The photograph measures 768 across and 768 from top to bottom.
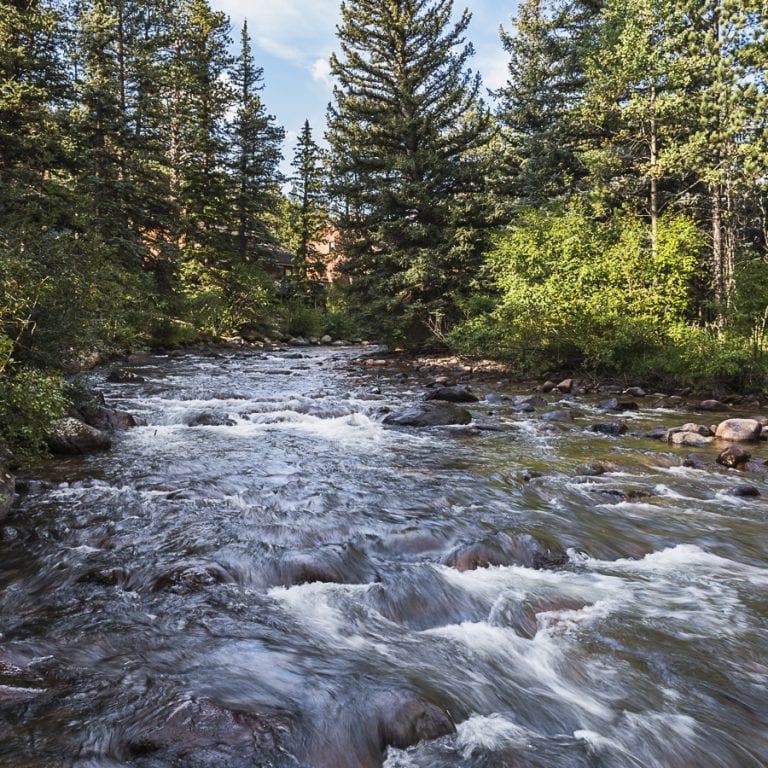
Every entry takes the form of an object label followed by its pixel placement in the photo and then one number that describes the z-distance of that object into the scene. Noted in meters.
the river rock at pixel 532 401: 12.49
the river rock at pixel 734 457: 7.58
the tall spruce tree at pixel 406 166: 21.55
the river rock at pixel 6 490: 5.21
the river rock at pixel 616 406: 11.73
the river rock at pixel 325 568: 4.56
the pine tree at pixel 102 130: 20.50
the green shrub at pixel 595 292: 14.23
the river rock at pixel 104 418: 9.23
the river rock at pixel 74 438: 7.79
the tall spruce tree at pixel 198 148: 30.64
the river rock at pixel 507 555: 4.84
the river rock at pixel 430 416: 10.78
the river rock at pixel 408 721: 2.75
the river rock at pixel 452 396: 13.20
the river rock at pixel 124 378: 15.20
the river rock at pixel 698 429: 8.99
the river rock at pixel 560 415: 10.90
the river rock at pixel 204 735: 2.47
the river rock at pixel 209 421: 10.46
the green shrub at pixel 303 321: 36.88
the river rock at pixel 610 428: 9.58
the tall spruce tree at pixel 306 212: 42.09
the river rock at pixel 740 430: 8.83
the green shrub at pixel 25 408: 6.08
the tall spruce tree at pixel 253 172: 32.81
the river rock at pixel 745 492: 6.44
